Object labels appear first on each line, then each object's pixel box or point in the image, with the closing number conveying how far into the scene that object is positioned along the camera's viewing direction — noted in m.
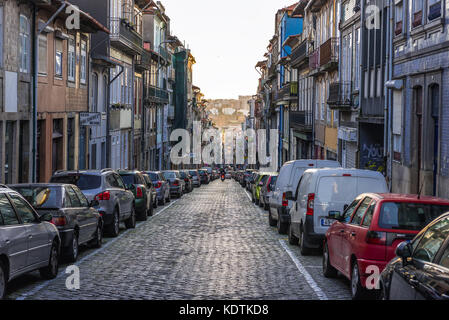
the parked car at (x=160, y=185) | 33.41
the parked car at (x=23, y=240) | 10.08
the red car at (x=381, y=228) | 10.08
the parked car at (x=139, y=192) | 24.69
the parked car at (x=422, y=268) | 6.07
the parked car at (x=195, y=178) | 61.70
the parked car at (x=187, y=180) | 48.77
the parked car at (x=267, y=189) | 28.91
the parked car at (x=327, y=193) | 14.90
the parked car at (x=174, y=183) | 40.94
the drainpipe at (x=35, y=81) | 25.06
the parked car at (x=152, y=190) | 27.75
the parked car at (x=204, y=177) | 72.69
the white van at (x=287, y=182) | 20.67
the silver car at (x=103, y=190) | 18.53
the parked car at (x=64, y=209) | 13.74
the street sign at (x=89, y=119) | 29.12
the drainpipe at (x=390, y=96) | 24.84
